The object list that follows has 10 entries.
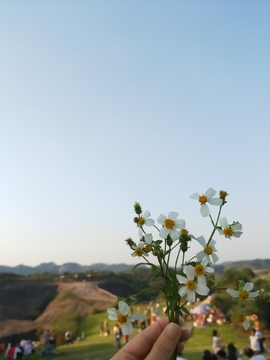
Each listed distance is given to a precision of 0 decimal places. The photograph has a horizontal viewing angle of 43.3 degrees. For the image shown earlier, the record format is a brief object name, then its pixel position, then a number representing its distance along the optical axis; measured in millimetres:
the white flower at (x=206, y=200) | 521
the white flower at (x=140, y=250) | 537
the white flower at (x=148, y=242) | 527
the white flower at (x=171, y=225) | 513
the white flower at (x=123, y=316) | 487
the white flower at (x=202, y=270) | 471
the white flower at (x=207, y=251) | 492
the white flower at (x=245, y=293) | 481
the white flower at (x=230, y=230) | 522
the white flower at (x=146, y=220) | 550
